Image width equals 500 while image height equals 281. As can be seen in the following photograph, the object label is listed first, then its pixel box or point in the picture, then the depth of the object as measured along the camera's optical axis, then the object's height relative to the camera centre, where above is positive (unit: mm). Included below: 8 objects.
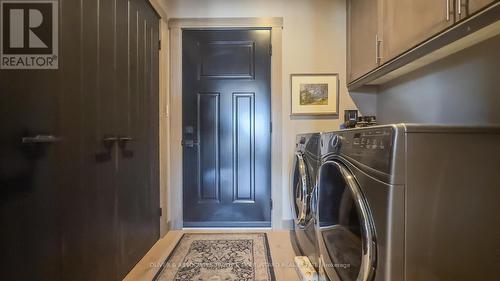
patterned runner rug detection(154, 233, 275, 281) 1980 -912
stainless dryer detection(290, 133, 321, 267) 1690 -362
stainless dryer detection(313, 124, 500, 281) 870 -206
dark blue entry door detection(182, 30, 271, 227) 3006 +60
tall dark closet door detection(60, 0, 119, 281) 1347 -20
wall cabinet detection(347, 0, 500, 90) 1267 +520
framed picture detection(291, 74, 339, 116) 2945 +381
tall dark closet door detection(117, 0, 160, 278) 1946 -17
